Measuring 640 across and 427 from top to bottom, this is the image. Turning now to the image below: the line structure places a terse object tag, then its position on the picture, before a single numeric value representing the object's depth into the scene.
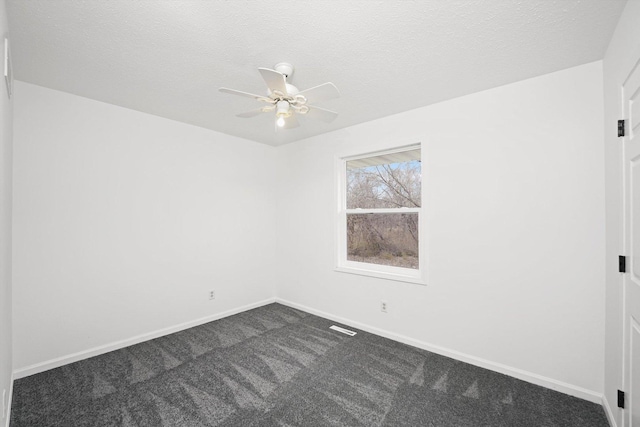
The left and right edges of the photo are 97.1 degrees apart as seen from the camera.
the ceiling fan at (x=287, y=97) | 1.83
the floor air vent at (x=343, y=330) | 3.33
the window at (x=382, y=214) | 3.24
